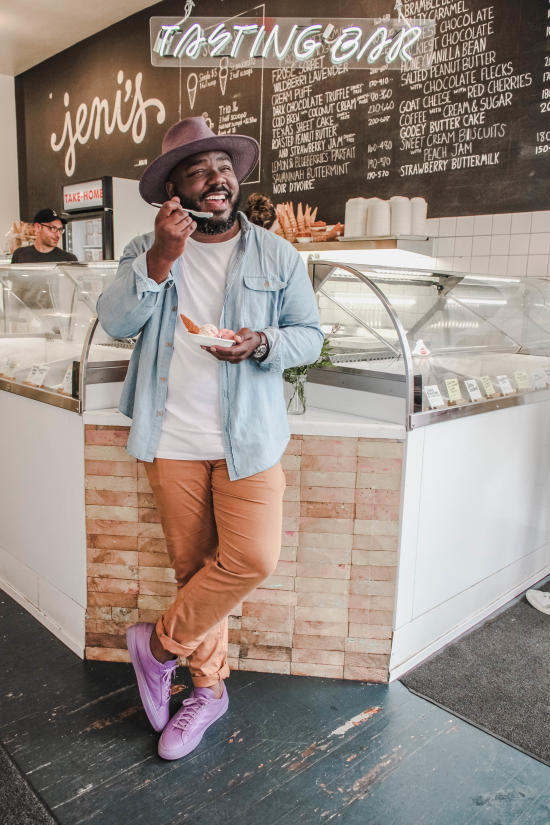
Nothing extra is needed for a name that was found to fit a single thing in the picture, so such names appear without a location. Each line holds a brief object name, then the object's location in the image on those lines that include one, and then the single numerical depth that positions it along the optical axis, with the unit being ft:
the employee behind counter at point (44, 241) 16.07
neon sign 14.62
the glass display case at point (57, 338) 8.30
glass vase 8.23
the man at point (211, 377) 6.39
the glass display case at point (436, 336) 8.27
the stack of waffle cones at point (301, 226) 15.52
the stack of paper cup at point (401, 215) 14.03
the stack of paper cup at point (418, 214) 14.06
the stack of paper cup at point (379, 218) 14.12
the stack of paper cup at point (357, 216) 14.57
